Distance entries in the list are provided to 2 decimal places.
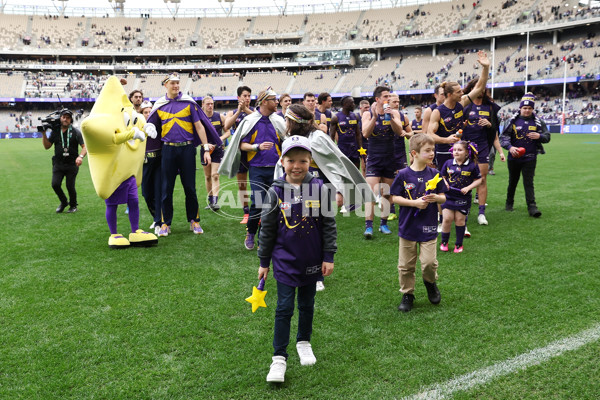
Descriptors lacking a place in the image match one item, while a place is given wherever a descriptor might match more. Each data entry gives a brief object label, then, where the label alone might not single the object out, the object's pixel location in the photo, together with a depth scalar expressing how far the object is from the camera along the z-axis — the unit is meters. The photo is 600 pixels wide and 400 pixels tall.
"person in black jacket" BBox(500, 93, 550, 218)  7.61
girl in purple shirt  5.70
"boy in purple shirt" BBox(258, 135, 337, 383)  2.99
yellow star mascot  5.48
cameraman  8.30
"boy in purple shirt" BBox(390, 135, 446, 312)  3.94
